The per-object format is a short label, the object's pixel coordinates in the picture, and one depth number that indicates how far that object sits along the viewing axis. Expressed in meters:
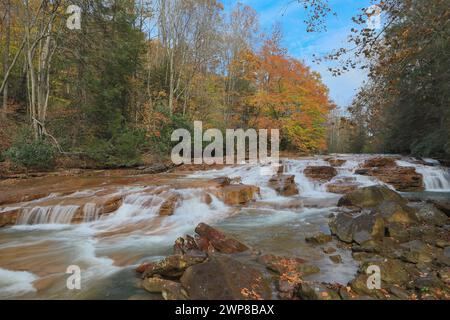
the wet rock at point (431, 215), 6.14
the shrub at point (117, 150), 14.64
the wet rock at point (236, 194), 9.20
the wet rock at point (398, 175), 11.39
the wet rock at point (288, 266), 4.18
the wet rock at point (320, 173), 12.05
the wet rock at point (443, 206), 6.78
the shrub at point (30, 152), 11.97
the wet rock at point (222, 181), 10.24
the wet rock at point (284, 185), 10.80
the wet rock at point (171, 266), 3.97
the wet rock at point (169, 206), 8.13
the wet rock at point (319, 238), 5.61
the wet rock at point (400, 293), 3.41
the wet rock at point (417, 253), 4.29
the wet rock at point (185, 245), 4.96
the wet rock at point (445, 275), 3.66
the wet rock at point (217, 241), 5.09
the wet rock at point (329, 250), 5.09
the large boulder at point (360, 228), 5.22
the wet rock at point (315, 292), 3.34
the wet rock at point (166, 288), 3.53
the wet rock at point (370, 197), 7.72
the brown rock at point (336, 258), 4.66
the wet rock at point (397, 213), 6.04
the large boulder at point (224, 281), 3.44
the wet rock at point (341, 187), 10.75
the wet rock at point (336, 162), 14.12
